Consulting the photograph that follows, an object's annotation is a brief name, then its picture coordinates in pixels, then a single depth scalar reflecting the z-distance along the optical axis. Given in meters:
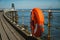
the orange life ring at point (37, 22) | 2.43
